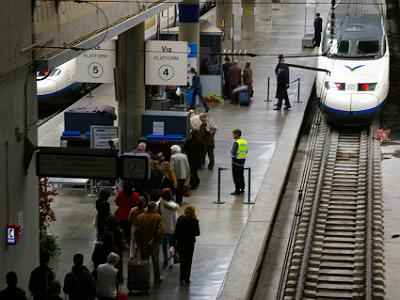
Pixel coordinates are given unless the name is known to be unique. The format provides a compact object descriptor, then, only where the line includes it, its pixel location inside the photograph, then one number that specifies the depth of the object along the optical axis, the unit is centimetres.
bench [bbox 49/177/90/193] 2319
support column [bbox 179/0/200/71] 3416
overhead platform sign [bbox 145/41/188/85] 2667
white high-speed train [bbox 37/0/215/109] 3375
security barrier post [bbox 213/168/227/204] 2270
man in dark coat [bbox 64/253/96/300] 1490
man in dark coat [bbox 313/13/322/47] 4515
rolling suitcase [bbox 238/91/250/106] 3431
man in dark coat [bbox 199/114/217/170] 2533
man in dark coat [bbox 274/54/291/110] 3234
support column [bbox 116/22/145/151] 2661
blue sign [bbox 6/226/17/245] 1530
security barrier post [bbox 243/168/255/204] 2312
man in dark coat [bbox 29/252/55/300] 1487
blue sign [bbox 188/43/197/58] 3341
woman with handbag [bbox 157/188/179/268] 1820
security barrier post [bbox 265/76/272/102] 3480
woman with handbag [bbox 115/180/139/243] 1884
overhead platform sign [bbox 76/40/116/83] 2612
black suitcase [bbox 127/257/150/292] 1736
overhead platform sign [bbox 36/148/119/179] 1524
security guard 2326
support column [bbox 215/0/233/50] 4672
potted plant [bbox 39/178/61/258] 1880
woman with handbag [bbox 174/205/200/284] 1747
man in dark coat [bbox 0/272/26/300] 1383
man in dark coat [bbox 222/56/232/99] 3501
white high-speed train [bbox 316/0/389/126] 3012
